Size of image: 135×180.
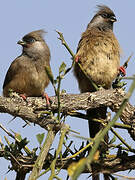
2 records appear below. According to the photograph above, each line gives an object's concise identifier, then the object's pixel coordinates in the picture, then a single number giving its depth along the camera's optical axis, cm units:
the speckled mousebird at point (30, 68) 953
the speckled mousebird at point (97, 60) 873
